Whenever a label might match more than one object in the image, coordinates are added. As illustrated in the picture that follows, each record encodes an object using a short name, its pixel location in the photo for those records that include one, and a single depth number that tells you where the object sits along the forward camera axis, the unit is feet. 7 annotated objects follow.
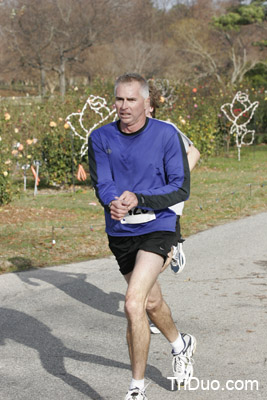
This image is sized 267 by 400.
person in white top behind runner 13.83
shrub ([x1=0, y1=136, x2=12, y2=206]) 37.59
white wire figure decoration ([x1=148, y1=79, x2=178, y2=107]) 73.92
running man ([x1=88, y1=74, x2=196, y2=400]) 12.81
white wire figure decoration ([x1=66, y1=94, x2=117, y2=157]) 47.85
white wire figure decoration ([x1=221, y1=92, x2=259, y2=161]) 70.48
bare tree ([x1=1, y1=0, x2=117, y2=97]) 176.35
